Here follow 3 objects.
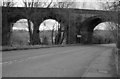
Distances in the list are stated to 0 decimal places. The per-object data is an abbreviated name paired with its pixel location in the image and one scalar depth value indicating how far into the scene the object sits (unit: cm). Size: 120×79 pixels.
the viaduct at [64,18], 4006
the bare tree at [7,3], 3879
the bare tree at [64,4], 4591
